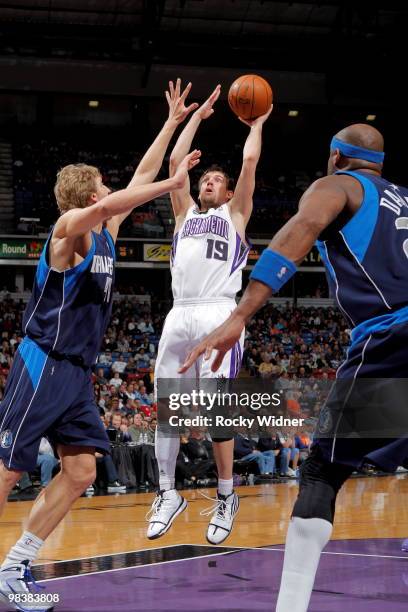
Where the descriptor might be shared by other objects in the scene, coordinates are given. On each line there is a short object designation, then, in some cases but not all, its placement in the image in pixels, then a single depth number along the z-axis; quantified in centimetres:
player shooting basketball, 584
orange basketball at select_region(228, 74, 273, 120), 590
